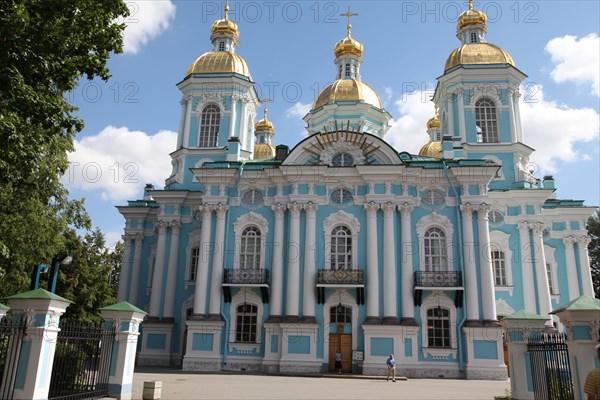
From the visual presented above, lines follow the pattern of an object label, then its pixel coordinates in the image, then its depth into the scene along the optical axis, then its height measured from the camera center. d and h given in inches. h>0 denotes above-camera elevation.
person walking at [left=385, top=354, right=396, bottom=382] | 747.4 -14.6
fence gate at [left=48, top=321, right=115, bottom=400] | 400.2 -11.2
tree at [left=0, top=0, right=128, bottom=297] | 392.5 +222.9
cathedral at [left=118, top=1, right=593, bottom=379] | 839.1 +191.5
